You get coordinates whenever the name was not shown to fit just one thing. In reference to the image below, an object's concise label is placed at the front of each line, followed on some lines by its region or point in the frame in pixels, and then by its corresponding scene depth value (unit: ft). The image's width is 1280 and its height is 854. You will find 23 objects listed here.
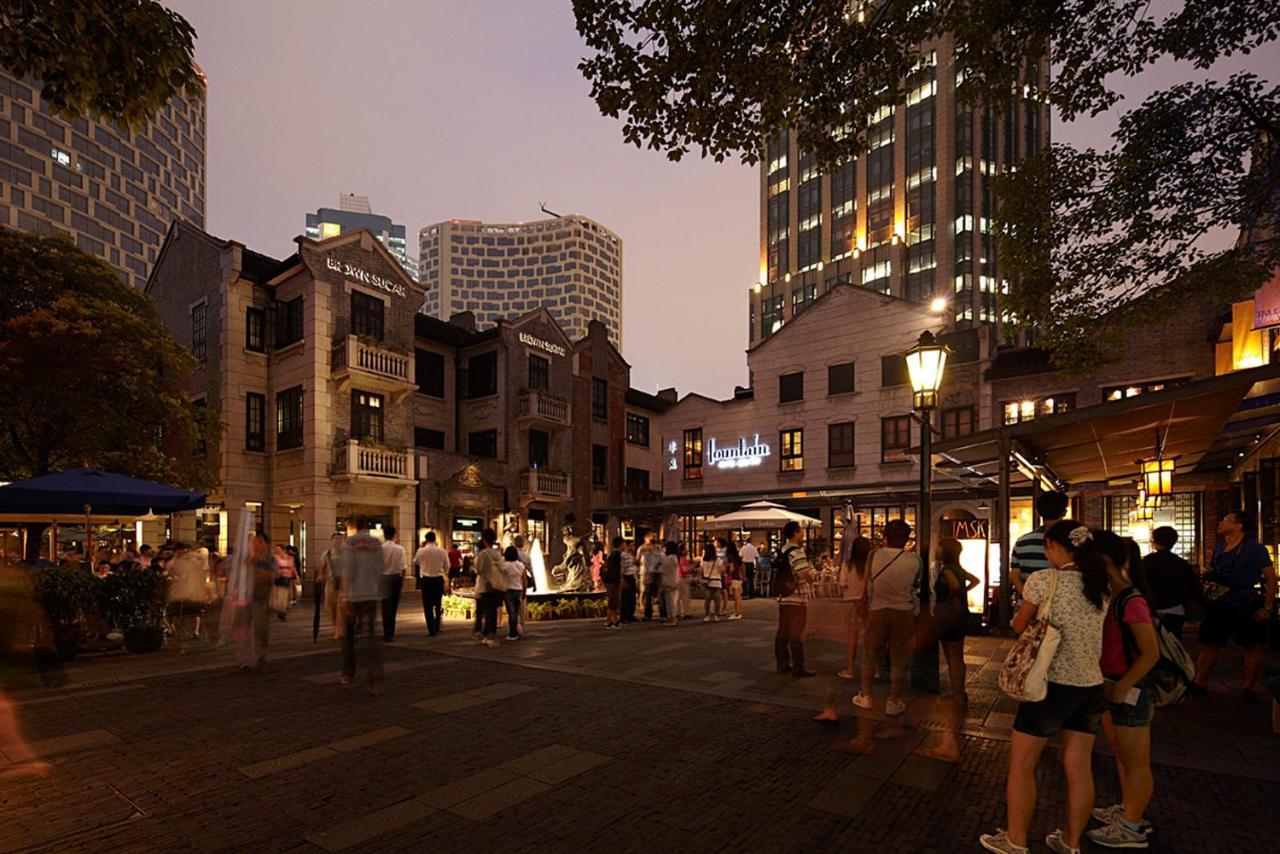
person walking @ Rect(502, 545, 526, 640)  39.63
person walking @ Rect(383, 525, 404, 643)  40.26
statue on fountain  57.93
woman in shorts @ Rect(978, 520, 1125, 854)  11.95
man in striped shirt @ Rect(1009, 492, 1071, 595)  18.87
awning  29.00
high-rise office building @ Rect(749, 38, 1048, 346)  229.66
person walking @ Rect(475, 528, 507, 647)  38.22
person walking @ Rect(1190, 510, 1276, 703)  23.63
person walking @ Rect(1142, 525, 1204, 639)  22.79
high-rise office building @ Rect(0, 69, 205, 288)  189.98
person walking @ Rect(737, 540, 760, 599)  70.28
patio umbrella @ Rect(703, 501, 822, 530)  65.82
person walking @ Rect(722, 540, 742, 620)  51.52
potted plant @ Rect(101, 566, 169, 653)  36.14
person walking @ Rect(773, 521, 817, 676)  27.23
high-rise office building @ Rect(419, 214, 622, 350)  573.33
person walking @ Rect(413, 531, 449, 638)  42.65
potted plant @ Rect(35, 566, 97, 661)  33.32
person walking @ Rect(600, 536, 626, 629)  45.68
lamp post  25.30
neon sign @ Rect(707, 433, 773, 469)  96.14
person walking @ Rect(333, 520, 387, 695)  28.04
